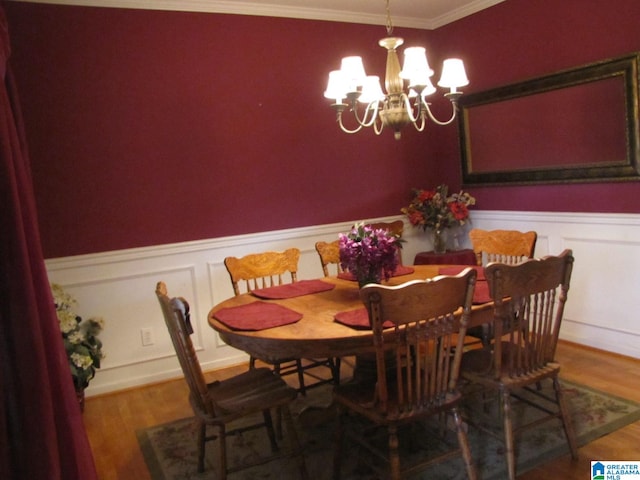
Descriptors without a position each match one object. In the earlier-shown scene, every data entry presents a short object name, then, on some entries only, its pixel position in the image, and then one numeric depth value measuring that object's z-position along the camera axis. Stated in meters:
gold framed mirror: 3.32
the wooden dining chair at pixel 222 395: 2.05
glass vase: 4.28
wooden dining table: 2.01
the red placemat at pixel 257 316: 2.24
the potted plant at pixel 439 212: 4.22
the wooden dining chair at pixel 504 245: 2.96
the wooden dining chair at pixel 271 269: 3.08
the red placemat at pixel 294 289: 2.77
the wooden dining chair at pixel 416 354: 1.85
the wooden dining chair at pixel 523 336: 2.08
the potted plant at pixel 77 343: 3.00
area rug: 2.37
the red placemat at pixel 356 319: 2.06
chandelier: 2.55
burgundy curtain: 1.21
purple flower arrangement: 2.42
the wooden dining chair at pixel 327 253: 3.36
